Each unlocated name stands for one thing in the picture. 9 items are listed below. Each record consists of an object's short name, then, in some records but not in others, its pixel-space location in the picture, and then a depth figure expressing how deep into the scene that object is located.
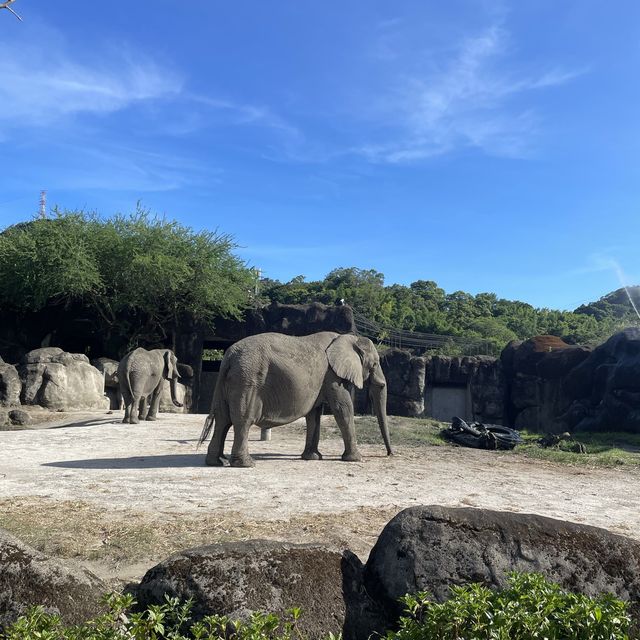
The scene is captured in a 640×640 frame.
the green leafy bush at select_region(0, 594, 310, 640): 2.67
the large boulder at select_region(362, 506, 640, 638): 3.49
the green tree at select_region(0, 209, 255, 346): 31.03
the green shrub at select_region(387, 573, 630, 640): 2.81
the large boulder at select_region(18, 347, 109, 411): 19.22
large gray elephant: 10.01
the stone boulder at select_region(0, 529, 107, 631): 3.16
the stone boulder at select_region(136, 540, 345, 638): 3.28
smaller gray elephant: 16.58
